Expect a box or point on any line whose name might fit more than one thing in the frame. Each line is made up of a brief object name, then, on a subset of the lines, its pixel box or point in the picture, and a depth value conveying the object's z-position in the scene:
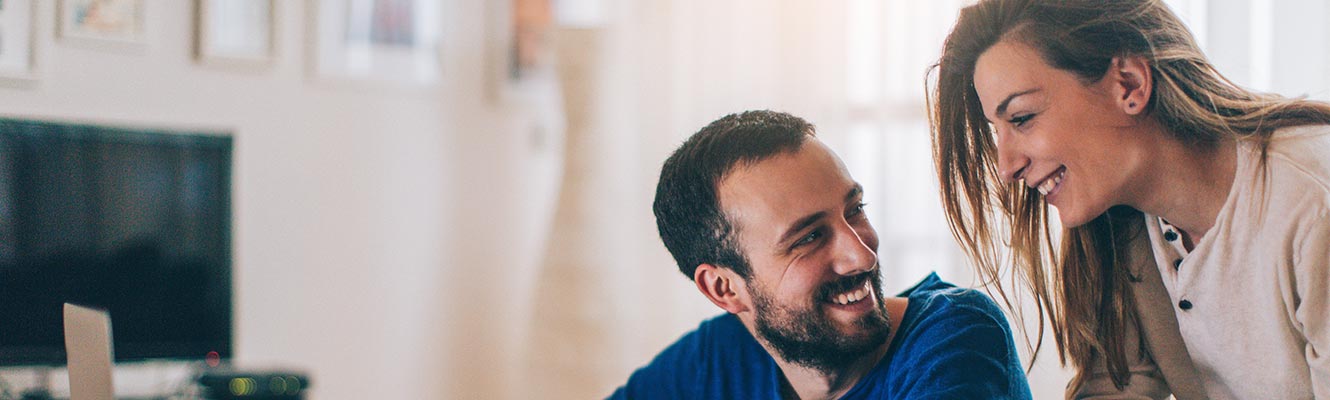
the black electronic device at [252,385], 2.95
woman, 1.38
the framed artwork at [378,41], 3.67
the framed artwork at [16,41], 2.88
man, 1.45
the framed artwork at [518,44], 4.23
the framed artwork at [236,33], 3.29
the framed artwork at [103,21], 3.00
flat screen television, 2.84
